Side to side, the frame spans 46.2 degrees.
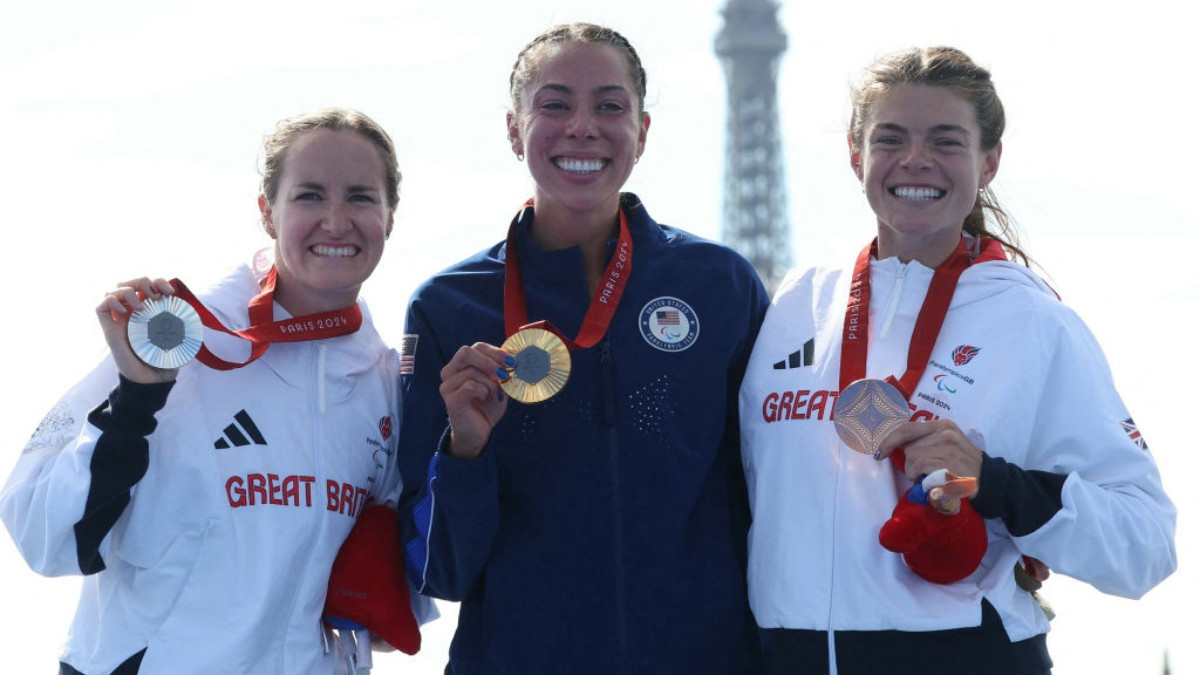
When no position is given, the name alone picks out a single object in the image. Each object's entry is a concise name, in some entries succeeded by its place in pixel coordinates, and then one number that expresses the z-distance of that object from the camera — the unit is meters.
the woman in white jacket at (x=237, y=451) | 3.83
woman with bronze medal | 3.59
